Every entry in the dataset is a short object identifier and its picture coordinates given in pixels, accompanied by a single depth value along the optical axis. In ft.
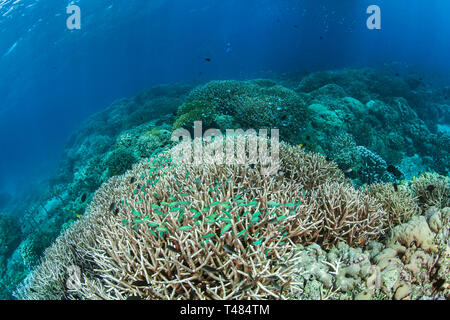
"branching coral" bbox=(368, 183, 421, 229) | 11.23
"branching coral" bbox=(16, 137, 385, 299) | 6.77
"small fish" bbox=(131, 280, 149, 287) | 6.54
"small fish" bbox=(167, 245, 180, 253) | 6.85
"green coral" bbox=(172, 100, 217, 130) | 25.26
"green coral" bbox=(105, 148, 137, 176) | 24.38
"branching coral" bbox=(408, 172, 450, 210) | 13.48
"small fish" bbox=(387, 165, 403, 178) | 15.67
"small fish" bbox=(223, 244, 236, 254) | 6.44
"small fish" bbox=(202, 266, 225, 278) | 6.45
